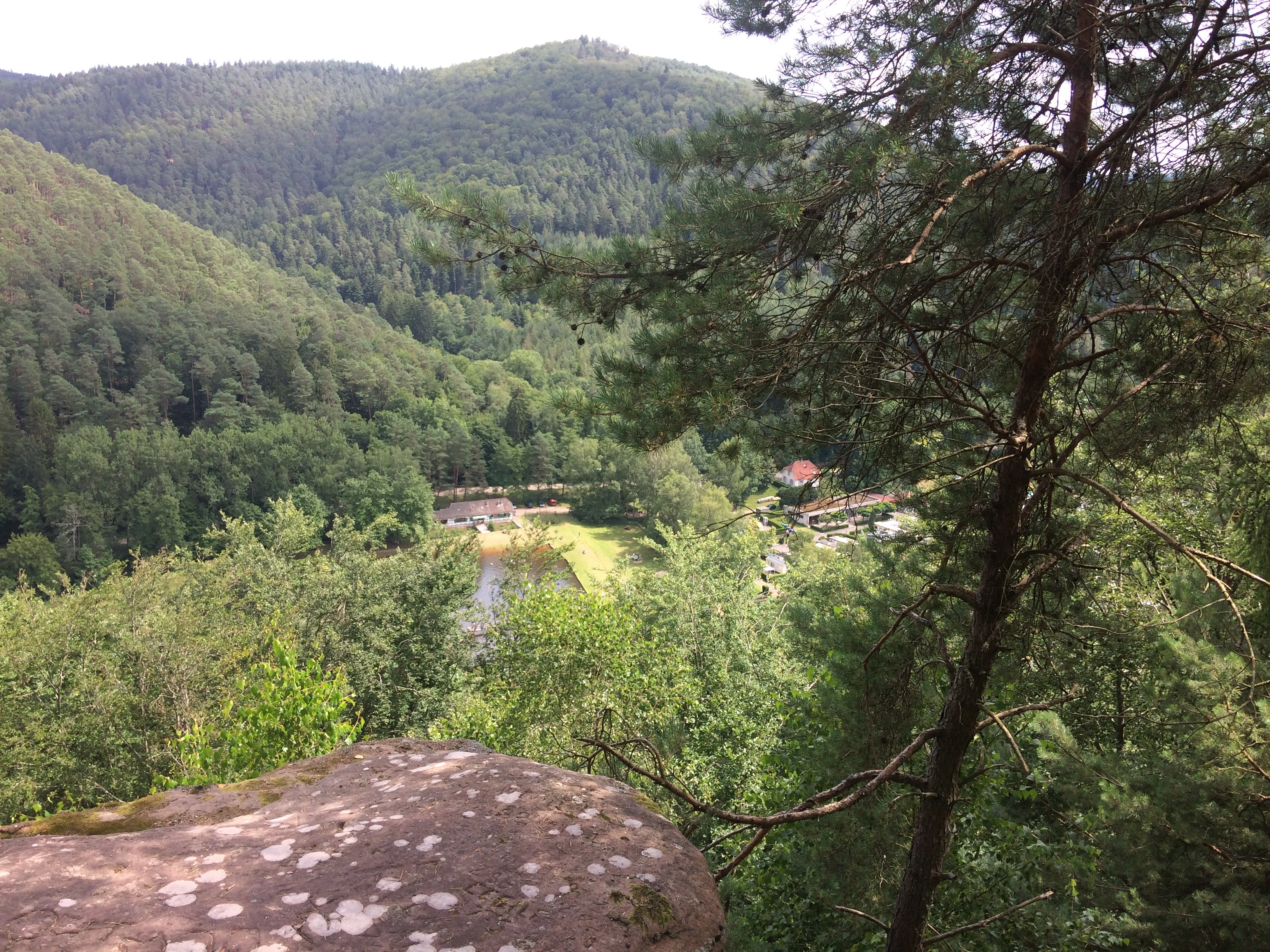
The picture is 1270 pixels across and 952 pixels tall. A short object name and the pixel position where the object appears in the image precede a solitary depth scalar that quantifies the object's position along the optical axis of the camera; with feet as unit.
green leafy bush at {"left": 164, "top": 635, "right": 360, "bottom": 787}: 21.76
